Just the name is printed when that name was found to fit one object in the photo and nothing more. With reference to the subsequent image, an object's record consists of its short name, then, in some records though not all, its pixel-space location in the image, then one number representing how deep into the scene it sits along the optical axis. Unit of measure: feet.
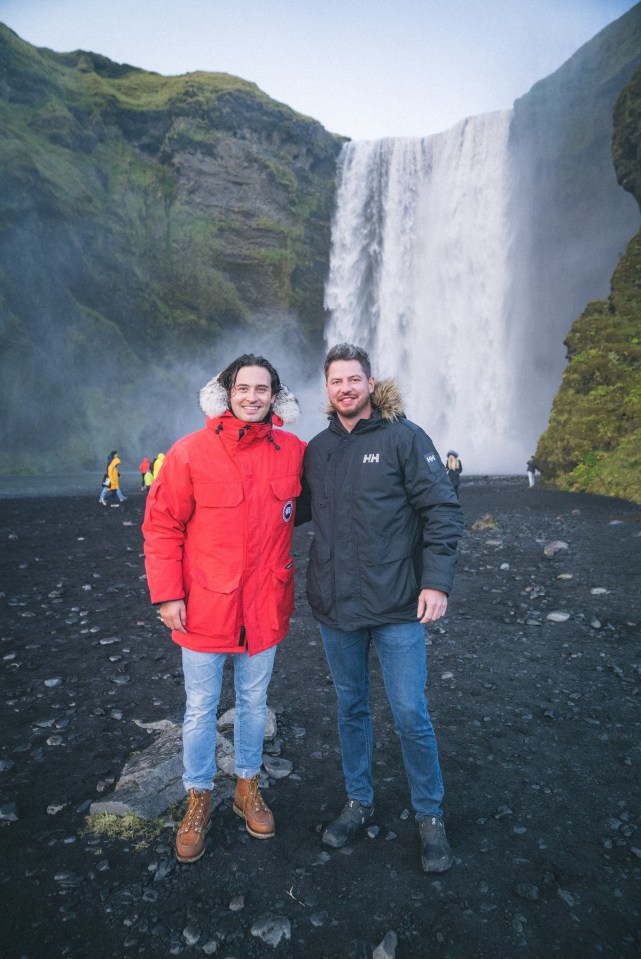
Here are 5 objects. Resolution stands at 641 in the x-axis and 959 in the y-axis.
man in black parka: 10.29
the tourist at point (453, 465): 56.85
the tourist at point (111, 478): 71.72
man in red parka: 10.74
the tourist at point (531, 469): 78.84
